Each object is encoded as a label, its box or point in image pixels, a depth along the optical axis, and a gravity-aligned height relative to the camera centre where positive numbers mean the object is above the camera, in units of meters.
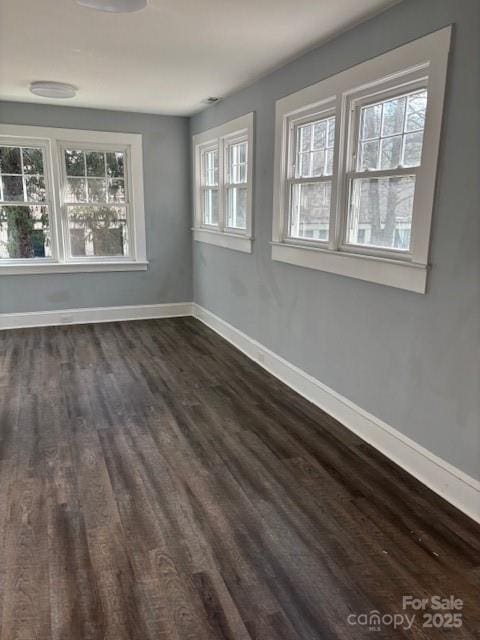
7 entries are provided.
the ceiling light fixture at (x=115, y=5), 2.42 +1.02
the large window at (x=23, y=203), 5.26 +0.00
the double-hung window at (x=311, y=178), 3.31 +0.21
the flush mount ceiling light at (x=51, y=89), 4.20 +1.02
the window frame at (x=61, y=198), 5.25 +0.08
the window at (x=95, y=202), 5.54 +0.03
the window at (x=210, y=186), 5.40 +0.22
